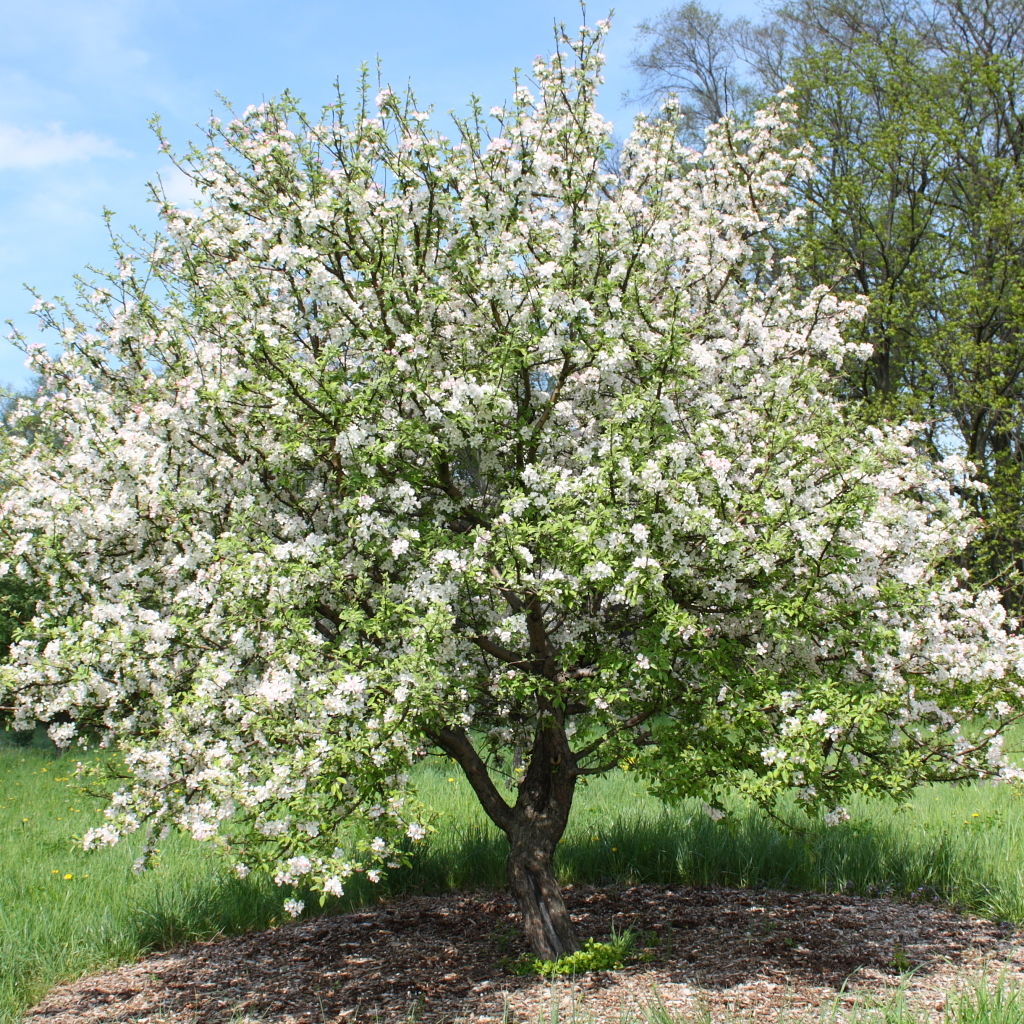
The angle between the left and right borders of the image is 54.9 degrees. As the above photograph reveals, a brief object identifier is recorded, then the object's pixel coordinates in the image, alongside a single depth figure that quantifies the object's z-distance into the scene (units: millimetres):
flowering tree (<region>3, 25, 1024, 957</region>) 5387
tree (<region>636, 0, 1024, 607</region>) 21047
